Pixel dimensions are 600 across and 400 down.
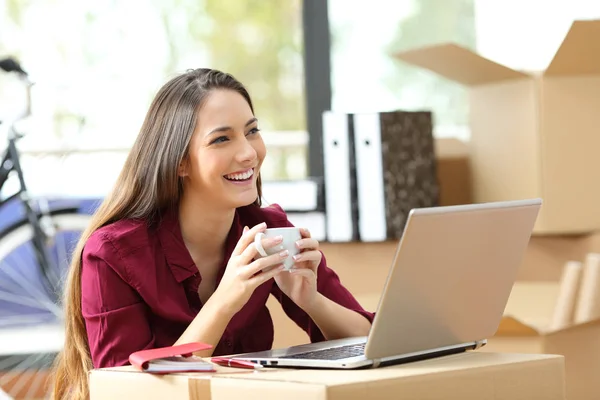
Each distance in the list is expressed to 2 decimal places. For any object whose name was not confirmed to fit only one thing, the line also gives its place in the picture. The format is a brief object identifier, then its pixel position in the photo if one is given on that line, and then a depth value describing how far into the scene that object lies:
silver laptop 1.92
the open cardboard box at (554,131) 4.07
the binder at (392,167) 4.45
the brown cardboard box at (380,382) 1.77
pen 2.03
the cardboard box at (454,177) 4.65
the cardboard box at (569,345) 3.38
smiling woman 2.47
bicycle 5.02
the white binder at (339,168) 4.46
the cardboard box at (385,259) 4.18
